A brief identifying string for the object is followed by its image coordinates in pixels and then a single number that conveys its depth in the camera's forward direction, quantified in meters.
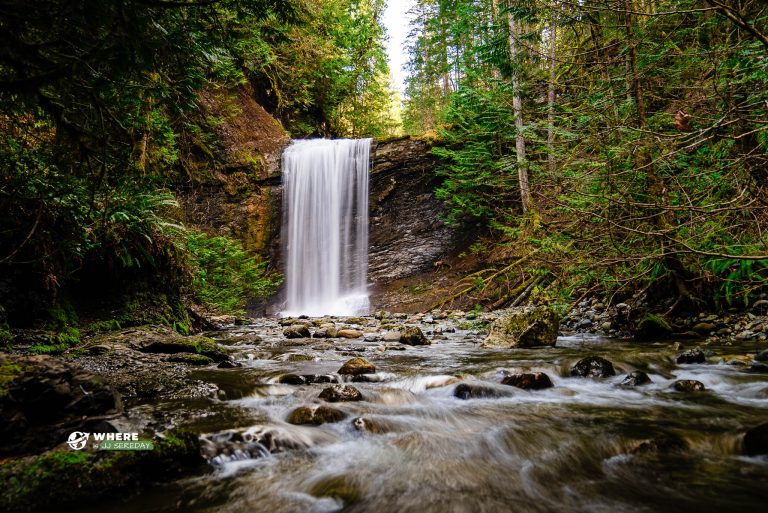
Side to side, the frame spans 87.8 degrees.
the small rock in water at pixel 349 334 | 8.47
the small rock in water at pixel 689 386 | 3.89
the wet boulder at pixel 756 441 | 2.39
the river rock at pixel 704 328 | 5.95
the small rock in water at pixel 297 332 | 8.52
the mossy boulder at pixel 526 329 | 6.44
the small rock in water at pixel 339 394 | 3.67
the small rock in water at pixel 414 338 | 7.19
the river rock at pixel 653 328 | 6.20
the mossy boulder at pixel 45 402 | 2.23
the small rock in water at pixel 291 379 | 4.23
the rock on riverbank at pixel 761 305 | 5.60
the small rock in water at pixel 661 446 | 2.54
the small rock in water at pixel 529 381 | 4.11
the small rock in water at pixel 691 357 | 4.67
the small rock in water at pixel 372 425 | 3.06
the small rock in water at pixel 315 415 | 3.11
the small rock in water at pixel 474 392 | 3.96
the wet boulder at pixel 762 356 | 4.41
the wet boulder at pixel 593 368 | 4.45
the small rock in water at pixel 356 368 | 4.70
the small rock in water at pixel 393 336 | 7.51
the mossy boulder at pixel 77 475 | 1.72
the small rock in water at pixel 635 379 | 4.10
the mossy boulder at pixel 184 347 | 5.12
